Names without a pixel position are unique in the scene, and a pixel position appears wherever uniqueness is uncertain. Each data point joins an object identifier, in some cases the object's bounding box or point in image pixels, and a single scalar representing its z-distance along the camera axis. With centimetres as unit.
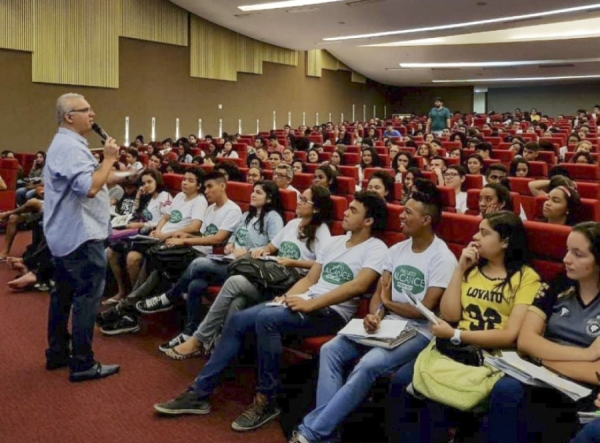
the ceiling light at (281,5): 1191
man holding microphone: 304
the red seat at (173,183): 522
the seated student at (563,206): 345
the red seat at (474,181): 541
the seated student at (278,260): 322
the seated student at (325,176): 509
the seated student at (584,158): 616
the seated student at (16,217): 581
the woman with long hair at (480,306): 228
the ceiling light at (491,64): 1892
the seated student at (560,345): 205
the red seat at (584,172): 562
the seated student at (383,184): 430
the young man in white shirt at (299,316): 285
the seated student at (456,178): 511
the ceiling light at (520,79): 2191
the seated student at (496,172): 497
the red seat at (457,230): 296
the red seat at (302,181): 576
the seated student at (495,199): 338
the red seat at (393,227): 335
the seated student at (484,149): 715
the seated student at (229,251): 365
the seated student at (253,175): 559
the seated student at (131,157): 793
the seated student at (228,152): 948
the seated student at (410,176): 498
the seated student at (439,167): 585
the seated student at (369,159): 714
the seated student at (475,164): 619
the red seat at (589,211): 339
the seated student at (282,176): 529
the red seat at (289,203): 425
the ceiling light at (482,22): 1205
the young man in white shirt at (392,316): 240
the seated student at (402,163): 621
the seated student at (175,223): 439
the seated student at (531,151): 688
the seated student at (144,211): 464
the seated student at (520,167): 574
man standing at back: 1227
